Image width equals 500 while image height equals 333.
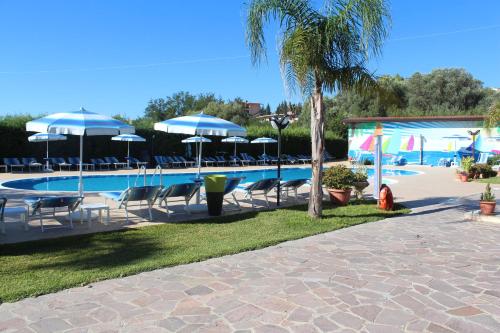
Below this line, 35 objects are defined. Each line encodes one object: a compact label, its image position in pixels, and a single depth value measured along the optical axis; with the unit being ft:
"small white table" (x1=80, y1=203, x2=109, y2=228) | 25.21
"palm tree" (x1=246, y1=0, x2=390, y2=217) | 26.37
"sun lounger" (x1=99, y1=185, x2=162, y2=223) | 26.40
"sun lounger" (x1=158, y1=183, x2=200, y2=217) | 28.55
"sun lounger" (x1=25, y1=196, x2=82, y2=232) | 23.64
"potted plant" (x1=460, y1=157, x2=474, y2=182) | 62.65
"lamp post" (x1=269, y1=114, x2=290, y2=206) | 38.34
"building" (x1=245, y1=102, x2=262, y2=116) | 398.19
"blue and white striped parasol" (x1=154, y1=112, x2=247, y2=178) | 31.40
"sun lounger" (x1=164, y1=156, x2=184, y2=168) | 85.95
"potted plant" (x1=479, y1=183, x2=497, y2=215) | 30.60
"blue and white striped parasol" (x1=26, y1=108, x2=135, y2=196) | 26.61
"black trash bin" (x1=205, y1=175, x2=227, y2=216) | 29.99
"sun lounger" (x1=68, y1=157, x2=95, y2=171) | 76.28
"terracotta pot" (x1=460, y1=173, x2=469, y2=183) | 62.49
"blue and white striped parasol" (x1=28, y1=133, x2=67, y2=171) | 66.12
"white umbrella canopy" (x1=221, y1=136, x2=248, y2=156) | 91.35
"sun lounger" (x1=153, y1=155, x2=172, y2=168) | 85.20
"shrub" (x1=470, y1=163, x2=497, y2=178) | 66.80
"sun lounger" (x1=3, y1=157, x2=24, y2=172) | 69.05
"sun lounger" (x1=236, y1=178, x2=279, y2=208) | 33.30
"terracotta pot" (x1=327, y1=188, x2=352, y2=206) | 36.09
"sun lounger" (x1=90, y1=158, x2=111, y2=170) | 78.69
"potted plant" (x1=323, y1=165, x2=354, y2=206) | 36.17
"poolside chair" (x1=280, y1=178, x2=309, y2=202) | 36.55
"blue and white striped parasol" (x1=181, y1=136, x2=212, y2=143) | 81.75
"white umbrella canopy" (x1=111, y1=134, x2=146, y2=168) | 74.53
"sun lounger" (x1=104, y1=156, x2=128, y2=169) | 80.32
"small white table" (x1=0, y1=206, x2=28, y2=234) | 23.85
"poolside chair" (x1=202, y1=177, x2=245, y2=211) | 32.64
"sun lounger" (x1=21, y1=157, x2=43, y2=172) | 69.97
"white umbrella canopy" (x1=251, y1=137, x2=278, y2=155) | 95.51
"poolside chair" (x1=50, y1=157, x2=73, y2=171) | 73.97
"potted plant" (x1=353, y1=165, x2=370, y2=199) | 38.59
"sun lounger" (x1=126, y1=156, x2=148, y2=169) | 82.12
